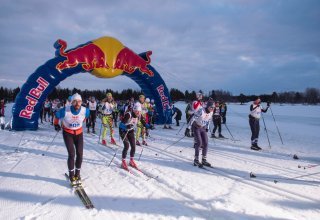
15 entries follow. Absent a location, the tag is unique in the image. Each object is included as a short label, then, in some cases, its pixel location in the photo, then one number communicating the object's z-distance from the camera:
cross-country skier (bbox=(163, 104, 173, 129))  18.78
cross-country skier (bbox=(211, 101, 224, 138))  12.38
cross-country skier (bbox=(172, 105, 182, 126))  19.15
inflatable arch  13.84
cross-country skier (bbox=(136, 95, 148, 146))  9.95
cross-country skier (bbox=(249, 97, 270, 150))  9.87
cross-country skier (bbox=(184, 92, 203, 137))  7.47
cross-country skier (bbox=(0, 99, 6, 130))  14.06
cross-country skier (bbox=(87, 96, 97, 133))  13.74
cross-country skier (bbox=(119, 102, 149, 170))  6.87
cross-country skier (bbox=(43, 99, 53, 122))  20.15
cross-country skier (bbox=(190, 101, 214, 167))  7.19
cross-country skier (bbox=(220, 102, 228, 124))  15.16
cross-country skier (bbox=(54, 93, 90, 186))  5.39
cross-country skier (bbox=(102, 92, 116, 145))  10.63
